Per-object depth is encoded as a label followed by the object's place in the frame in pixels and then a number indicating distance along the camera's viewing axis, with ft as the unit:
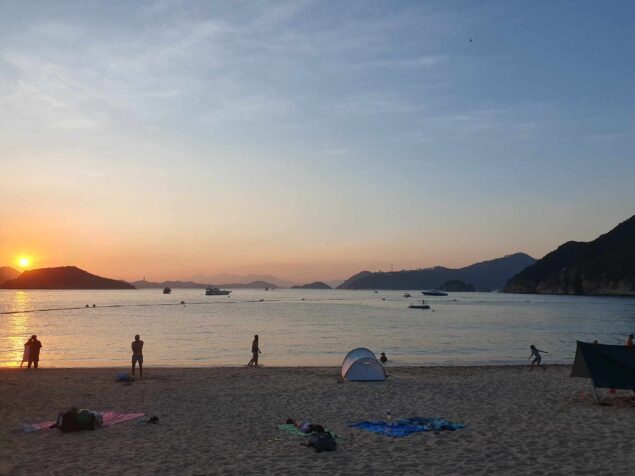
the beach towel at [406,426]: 47.14
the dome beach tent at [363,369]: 79.30
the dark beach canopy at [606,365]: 57.31
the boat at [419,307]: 435.29
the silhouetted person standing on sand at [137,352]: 82.07
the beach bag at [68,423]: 46.78
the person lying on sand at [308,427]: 46.16
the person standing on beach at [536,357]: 98.15
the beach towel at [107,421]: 47.26
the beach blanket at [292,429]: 46.72
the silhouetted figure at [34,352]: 96.03
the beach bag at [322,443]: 41.24
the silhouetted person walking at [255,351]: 100.89
